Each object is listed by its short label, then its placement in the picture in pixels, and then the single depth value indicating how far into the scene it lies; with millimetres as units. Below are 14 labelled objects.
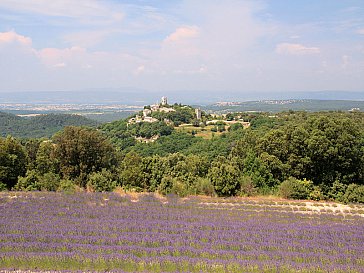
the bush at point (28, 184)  19703
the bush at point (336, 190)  20297
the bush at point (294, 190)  18953
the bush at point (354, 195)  18109
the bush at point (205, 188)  19141
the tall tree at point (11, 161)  21422
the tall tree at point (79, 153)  22906
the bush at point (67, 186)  19080
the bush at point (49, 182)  19562
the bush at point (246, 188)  19312
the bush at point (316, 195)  19002
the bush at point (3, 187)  19728
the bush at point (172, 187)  19047
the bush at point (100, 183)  20234
